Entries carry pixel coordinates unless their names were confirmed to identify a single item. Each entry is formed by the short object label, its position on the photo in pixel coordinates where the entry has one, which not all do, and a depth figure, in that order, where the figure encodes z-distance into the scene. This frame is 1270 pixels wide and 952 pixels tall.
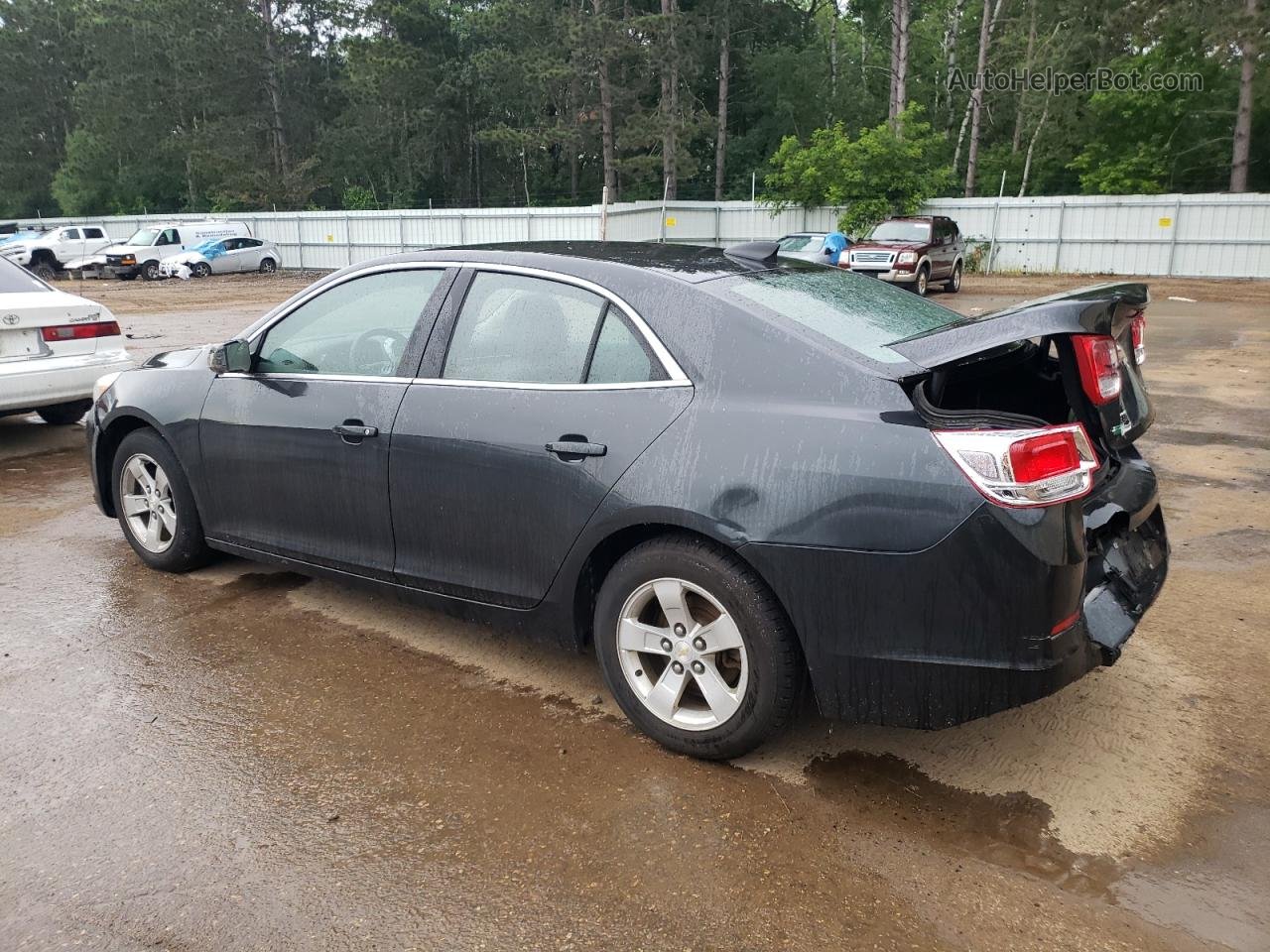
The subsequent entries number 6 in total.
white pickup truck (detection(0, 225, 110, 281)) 33.19
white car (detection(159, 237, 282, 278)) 31.31
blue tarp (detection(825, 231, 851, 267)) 19.67
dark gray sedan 2.75
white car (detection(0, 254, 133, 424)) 7.29
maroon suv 20.09
